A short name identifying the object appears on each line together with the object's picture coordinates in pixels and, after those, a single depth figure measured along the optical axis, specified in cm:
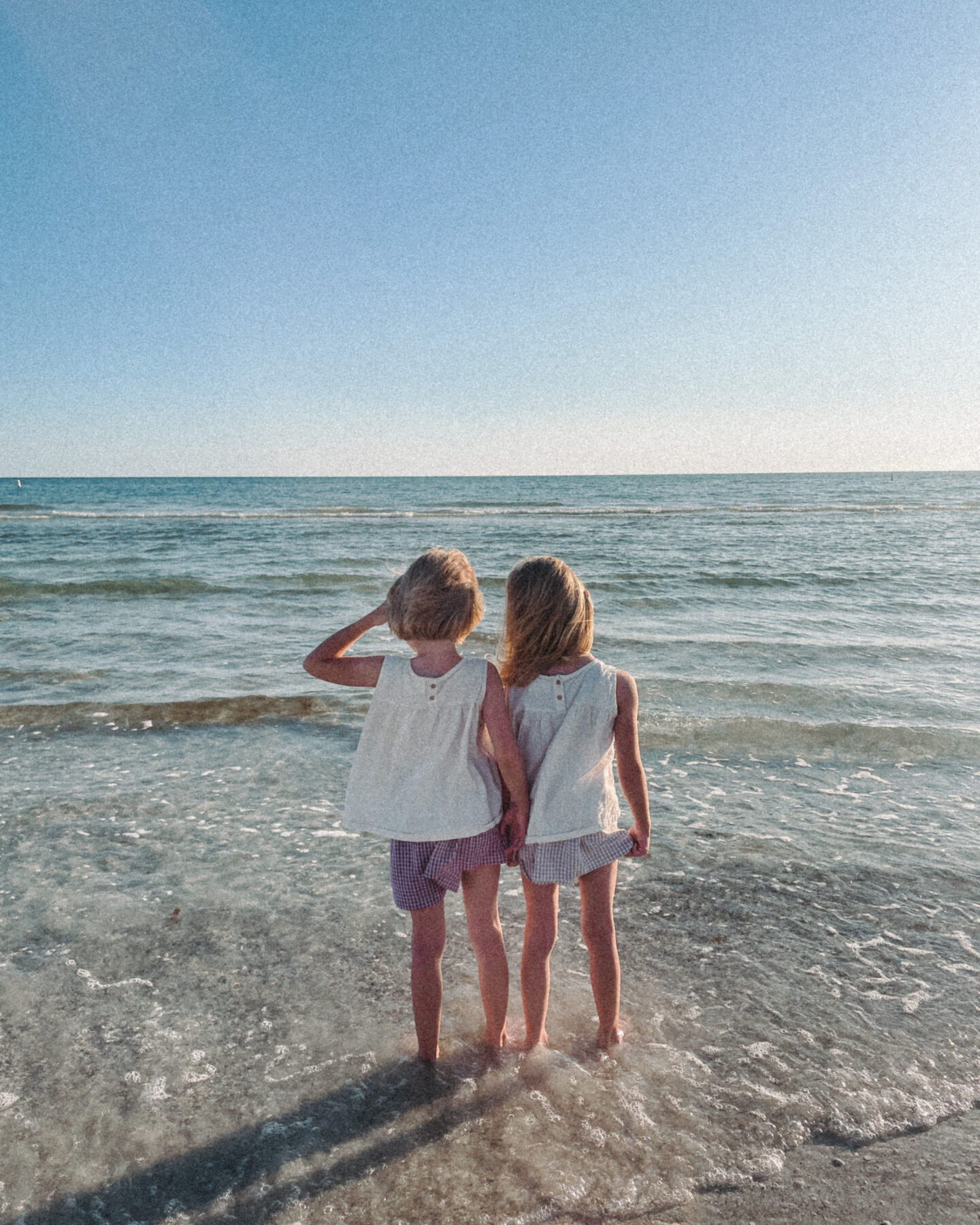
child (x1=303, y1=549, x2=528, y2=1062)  256
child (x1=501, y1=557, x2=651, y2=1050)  265
